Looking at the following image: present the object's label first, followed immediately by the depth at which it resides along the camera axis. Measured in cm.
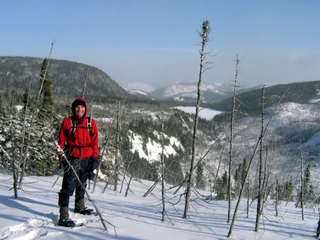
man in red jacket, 547
